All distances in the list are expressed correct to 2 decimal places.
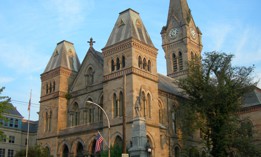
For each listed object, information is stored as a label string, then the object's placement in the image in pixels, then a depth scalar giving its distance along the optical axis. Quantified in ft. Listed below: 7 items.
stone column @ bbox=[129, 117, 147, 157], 94.95
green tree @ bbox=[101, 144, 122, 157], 114.31
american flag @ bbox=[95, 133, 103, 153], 96.68
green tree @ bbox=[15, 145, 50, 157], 135.85
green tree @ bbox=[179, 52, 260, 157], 125.59
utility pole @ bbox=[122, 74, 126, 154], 75.93
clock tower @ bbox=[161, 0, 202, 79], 219.41
